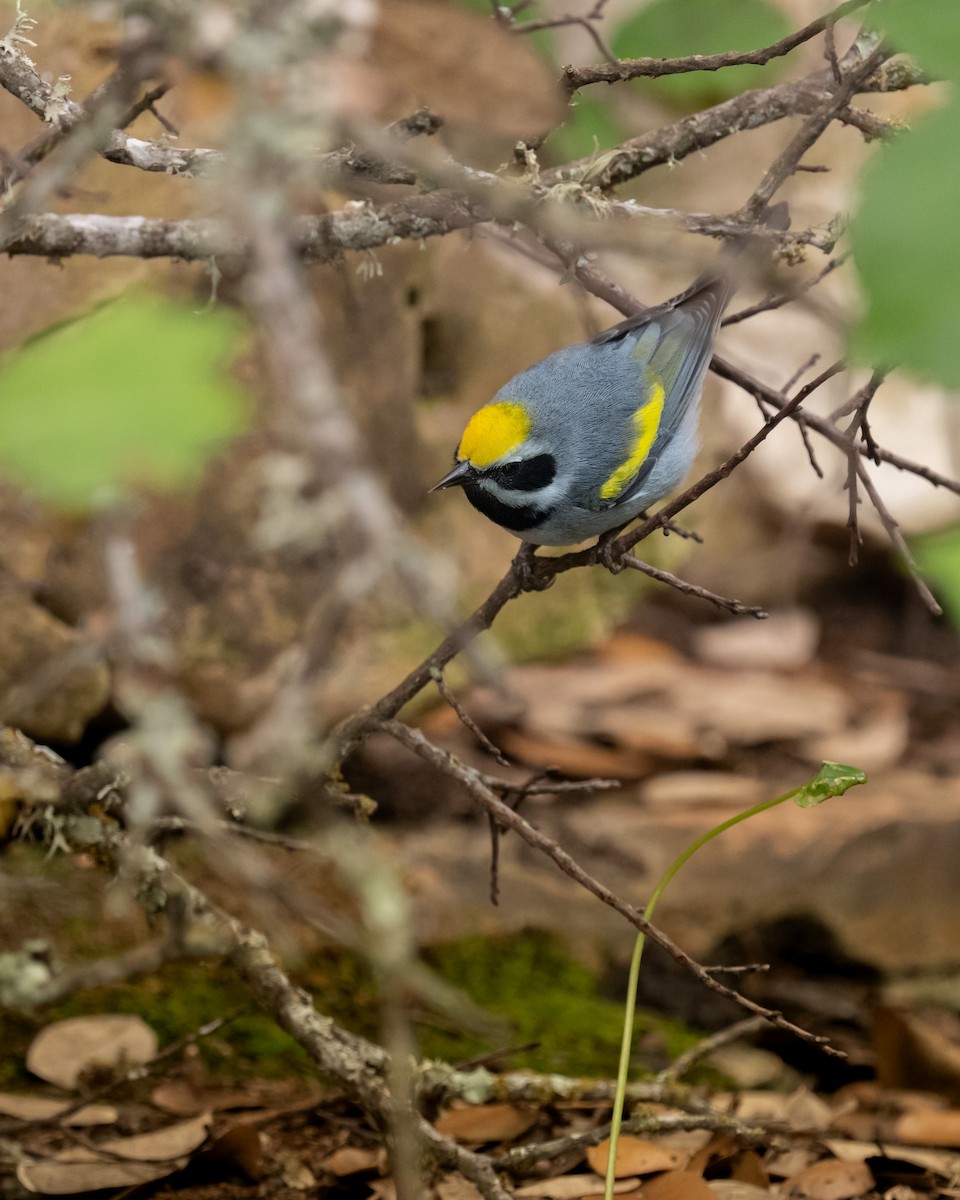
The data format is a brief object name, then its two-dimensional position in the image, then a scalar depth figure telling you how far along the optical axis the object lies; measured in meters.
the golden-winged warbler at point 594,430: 6.09
